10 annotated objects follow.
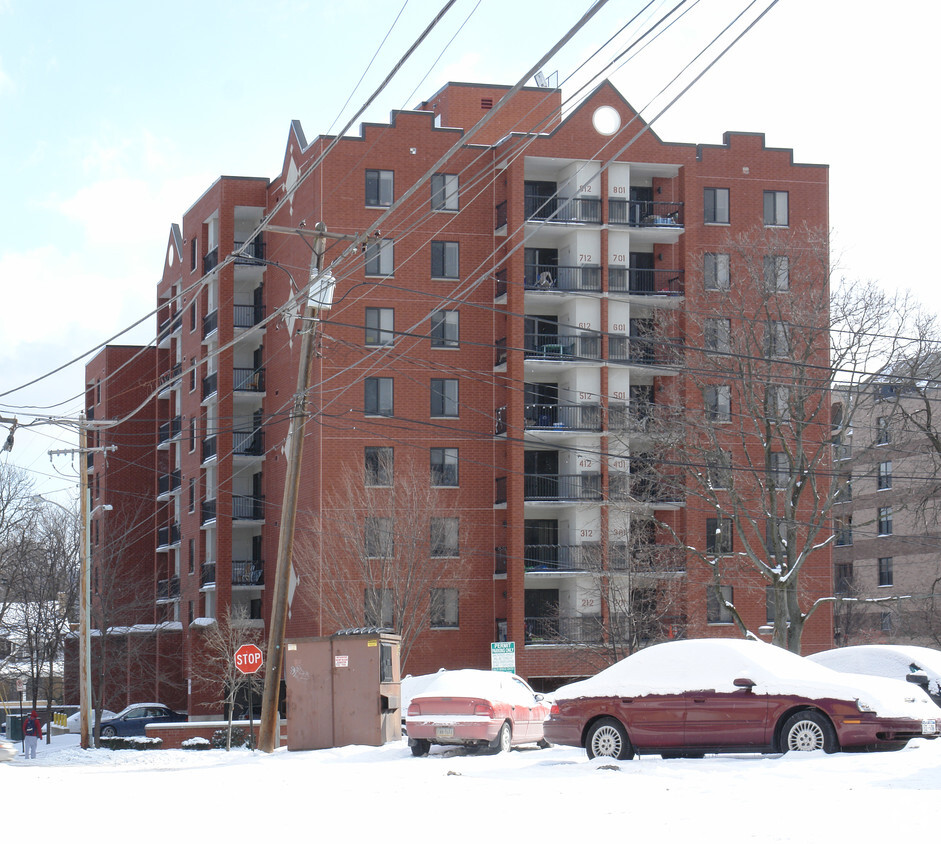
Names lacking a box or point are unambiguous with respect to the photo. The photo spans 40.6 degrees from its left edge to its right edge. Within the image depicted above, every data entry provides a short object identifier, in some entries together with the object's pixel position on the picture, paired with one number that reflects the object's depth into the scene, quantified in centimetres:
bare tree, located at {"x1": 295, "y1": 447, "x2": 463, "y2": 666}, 4525
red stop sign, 2888
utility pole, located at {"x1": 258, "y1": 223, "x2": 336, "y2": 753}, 2459
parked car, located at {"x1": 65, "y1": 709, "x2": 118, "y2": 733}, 5884
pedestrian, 3697
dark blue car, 5447
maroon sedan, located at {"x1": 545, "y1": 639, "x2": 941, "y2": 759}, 1591
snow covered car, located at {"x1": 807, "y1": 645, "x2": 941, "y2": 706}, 2266
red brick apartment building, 4816
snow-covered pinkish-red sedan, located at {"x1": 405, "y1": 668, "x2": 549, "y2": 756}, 2098
